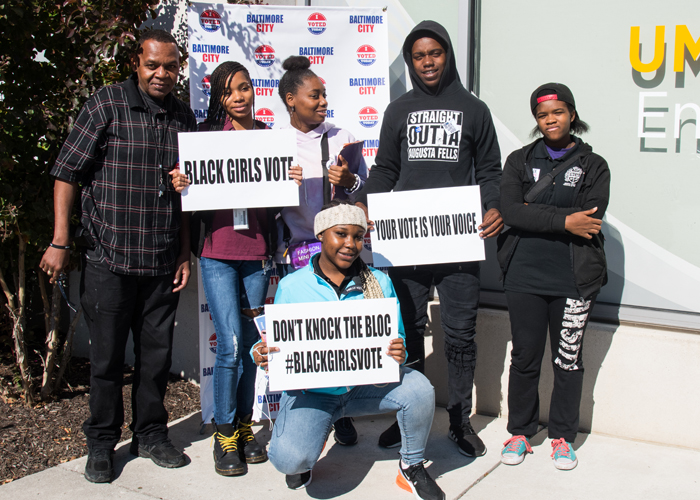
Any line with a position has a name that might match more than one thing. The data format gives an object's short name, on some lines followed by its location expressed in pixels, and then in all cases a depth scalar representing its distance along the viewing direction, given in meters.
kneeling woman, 3.21
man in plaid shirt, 3.40
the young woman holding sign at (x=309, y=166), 3.73
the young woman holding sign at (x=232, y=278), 3.58
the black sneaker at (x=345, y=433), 4.02
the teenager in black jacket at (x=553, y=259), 3.47
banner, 4.44
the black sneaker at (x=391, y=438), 3.99
